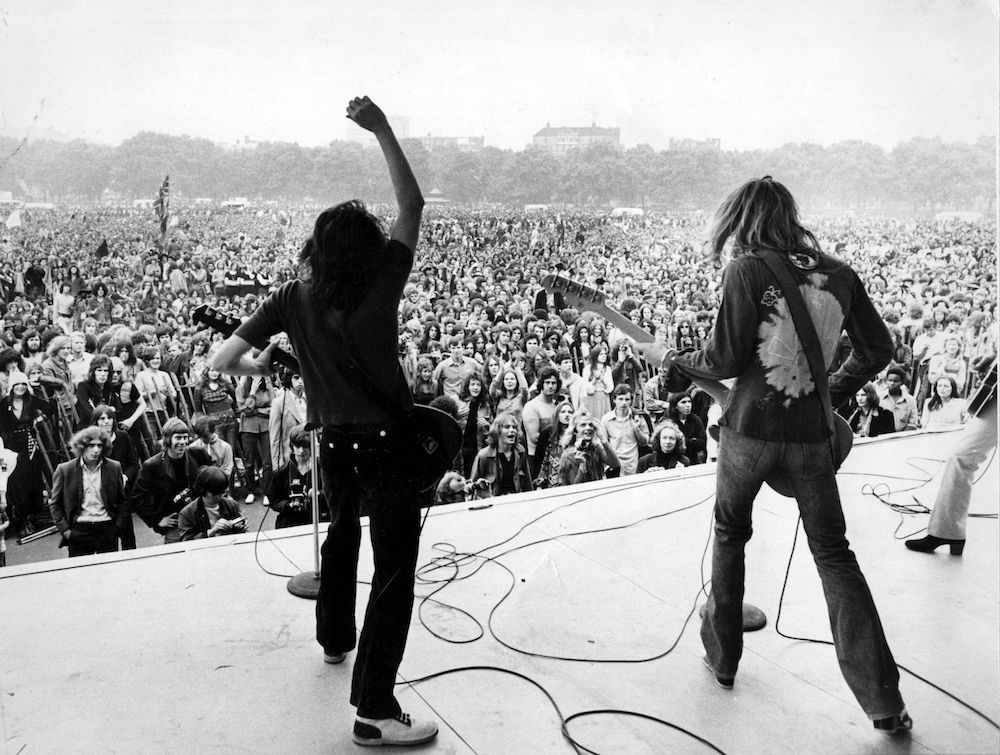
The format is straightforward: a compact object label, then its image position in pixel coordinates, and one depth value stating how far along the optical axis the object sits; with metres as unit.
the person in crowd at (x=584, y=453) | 5.55
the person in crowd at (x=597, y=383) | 6.05
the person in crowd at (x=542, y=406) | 5.75
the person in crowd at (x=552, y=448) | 5.56
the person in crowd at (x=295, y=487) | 4.09
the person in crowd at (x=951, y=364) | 7.12
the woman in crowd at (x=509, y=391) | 5.77
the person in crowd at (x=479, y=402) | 5.54
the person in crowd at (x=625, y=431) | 5.91
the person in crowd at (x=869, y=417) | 6.75
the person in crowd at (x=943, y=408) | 6.90
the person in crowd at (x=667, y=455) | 5.75
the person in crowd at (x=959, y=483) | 3.28
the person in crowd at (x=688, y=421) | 6.07
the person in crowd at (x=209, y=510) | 4.23
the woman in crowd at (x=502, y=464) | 5.37
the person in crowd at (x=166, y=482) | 4.47
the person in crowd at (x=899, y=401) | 6.89
